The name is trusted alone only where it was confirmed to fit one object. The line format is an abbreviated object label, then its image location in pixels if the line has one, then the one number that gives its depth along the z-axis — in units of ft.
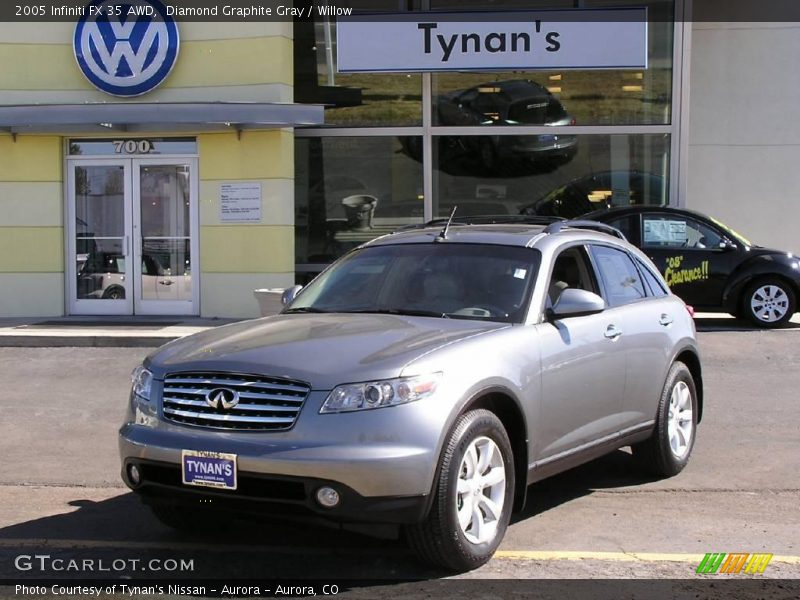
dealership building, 47.42
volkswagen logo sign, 47.16
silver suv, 14.06
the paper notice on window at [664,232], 45.27
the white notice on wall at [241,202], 47.73
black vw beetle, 43.93
